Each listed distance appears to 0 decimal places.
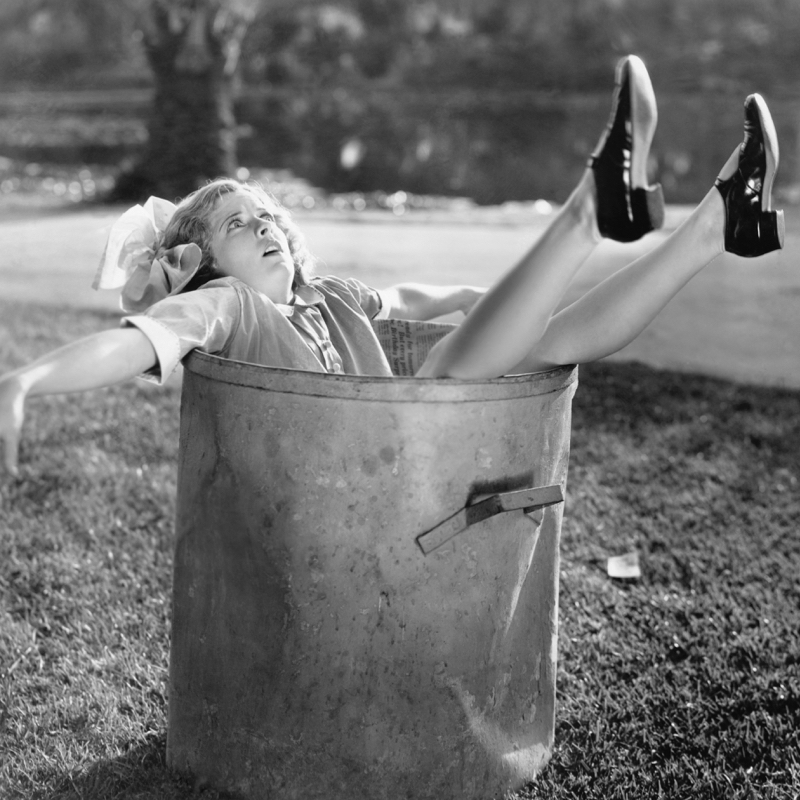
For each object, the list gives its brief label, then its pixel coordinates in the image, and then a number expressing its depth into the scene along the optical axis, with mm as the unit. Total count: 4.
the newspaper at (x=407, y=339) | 2619
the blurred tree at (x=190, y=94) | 10328
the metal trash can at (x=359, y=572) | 1931
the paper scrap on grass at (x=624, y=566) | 3264
